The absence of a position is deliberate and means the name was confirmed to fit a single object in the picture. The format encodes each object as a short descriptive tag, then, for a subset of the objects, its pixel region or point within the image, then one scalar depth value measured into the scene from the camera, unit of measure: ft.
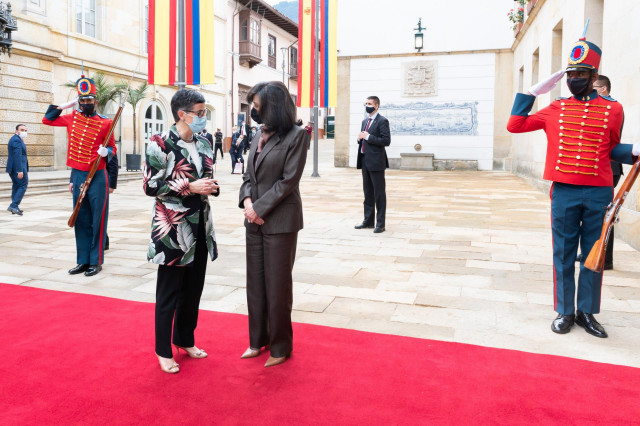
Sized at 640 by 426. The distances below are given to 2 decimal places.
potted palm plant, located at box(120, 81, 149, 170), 61.57
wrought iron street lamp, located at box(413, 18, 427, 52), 72.64
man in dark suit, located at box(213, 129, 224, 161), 84.22
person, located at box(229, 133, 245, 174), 66.10
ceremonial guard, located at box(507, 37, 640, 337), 12.53
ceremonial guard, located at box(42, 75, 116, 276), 17.97
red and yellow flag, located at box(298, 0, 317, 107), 54.70
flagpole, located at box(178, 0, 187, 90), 28.25
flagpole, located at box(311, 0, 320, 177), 54.63
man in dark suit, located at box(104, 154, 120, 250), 18.84
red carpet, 8.69
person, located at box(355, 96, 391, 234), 26.13
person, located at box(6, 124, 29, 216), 33.01
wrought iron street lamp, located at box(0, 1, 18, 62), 43.99
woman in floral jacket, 10.45
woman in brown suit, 10.52
